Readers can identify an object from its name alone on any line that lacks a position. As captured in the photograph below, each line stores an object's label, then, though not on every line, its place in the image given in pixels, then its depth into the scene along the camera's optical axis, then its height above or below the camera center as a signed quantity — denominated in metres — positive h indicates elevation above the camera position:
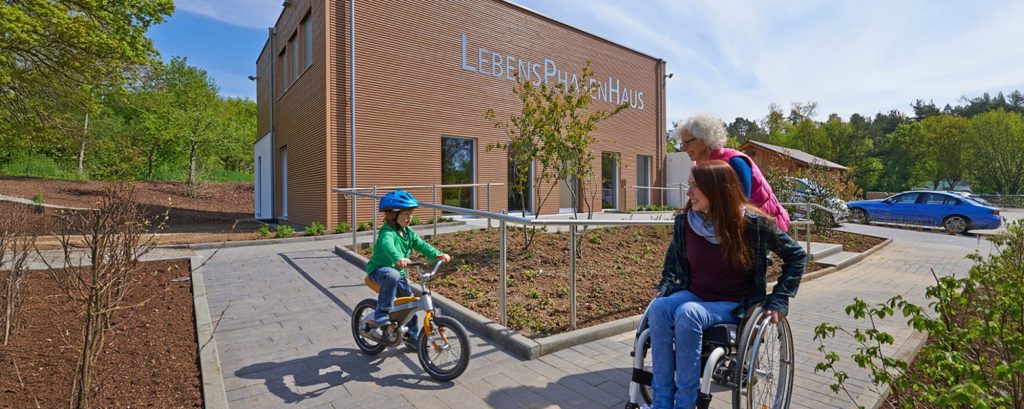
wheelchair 2.32 -0.84
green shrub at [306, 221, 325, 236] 10.85 -0.68
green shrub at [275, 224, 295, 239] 10.51 -0.72
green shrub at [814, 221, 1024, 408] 1.70 -0.57
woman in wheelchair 2.40 -0.42
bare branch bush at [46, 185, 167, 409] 2.20 -0.35
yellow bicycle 3.32 -0.98
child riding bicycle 3.59 -0.40
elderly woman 2.98 +0.28
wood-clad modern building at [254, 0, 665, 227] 11.87 +2.92
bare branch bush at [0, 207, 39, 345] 3.42 -0.51
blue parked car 14.49 -0.40
